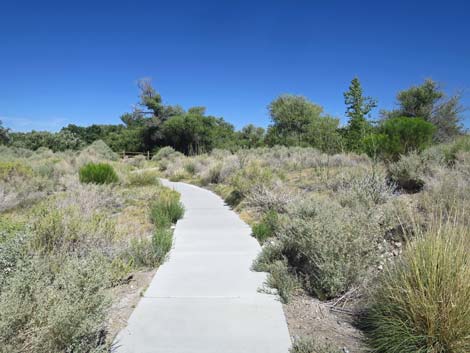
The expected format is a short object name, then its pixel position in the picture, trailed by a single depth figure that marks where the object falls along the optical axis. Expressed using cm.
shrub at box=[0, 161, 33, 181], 1070
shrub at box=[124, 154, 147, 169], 2748
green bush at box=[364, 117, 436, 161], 1112
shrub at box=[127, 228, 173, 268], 453
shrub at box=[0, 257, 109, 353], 197
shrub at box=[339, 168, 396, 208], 622
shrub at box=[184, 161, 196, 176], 1971
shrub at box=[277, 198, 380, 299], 348
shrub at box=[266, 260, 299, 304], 348
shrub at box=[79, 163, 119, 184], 1176
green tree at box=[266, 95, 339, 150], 3930
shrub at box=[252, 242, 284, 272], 428
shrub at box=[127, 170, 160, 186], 1352
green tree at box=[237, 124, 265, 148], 4231
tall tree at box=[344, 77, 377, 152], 2014
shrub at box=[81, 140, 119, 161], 2670
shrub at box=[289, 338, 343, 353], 244
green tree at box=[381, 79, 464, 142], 2523
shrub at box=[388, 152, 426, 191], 823
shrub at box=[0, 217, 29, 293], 285
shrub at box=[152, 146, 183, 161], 3079
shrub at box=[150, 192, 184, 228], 669
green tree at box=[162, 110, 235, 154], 3816
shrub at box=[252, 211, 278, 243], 580
